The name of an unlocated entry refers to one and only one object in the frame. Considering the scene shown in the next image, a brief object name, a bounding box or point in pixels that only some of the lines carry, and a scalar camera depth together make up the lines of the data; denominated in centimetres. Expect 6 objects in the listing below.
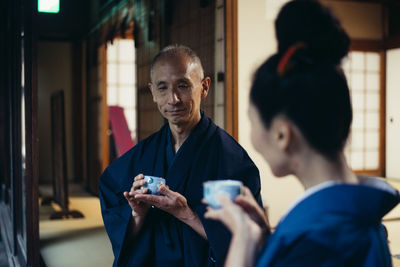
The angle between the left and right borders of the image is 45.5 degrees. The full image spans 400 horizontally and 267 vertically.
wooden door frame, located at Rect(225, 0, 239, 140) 369
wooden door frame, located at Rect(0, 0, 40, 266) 288
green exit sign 338
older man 150
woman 78
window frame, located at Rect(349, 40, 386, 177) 793
